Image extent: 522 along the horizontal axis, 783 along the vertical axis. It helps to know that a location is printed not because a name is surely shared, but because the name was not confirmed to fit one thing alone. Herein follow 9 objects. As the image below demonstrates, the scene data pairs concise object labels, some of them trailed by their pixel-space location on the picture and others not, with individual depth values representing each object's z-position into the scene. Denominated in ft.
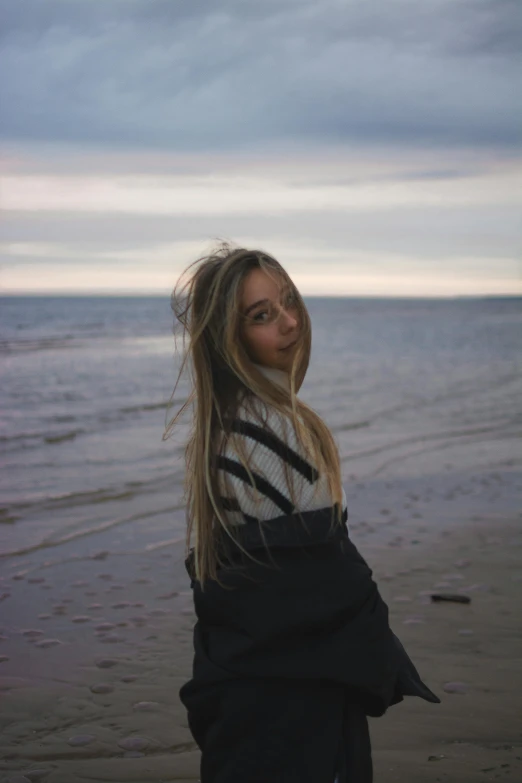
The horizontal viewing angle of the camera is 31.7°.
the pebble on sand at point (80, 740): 13.08
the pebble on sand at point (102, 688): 14.92
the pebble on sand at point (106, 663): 15.90
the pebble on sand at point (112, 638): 17.03
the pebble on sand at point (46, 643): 16.94
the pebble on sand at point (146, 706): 14.12
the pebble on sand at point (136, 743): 12.99
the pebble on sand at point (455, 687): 14.51
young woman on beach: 6.72
